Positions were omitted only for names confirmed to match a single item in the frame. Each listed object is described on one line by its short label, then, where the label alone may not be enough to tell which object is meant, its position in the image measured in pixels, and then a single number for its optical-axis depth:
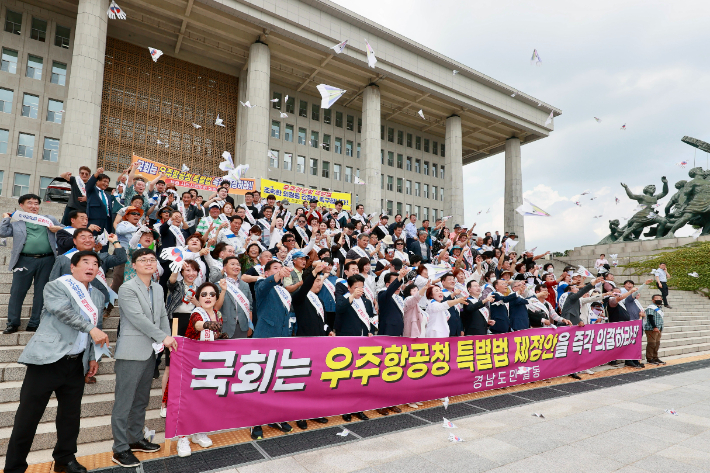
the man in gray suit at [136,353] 3.84
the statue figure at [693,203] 27.86
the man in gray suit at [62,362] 3.37
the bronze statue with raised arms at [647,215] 29.06
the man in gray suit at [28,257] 5.50
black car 10.29
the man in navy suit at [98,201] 7.17
